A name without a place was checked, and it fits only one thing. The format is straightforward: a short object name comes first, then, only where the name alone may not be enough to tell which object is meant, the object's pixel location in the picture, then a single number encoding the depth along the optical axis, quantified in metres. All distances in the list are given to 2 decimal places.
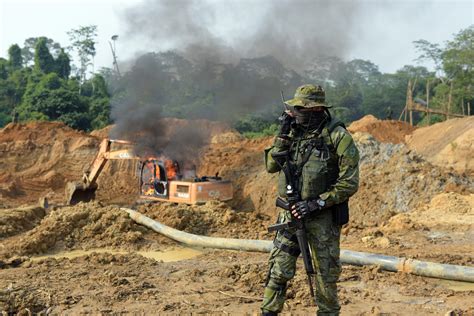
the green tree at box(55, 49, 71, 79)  47.91
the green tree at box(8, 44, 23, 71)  51.44
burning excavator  12.84
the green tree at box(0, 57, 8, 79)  44.06
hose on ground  6.37
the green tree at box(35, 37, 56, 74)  46.22
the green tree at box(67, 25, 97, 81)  48.69
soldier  4.30
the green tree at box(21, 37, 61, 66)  65.88
